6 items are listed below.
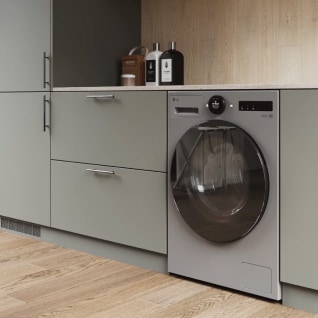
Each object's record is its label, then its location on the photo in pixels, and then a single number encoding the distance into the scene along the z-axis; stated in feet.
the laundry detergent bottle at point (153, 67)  10.82
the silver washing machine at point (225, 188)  7.55
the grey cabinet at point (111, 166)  8.96
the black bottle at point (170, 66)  10.69
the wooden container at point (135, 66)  11.27
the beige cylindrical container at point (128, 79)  11.11
